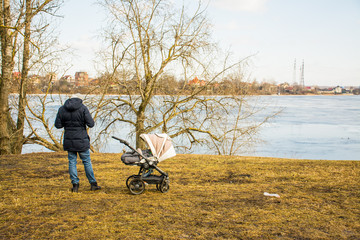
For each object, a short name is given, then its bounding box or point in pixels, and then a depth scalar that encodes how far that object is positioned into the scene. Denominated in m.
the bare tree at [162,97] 12.35
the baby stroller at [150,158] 5.40
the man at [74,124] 5.41
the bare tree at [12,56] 10.20
